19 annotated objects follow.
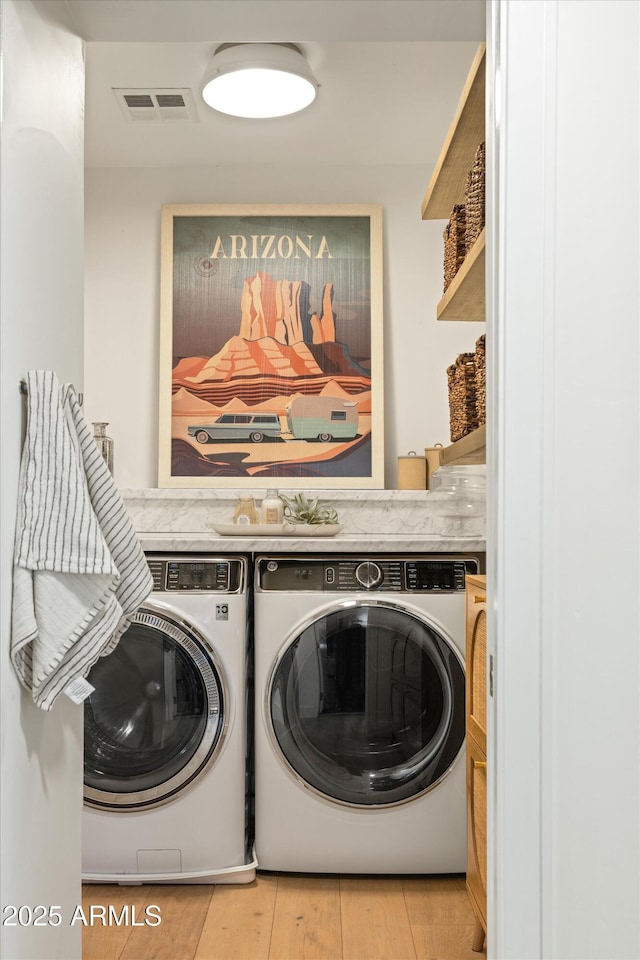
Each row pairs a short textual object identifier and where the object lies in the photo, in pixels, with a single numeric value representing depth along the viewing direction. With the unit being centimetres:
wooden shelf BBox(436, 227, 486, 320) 184
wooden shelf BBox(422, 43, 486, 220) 189
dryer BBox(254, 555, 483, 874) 244
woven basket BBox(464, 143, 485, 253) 188
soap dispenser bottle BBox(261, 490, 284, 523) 296
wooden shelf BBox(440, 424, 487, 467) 194
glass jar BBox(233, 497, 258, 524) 304
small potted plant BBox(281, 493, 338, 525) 297
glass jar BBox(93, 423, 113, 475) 295
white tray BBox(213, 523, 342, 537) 273
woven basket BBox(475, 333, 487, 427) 199
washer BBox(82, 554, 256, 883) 242
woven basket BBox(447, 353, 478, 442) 214
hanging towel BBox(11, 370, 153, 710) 137
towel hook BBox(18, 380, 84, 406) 139
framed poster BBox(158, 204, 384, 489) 329
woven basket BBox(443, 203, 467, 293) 211
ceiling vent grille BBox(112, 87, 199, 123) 282
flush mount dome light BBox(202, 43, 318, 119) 254
